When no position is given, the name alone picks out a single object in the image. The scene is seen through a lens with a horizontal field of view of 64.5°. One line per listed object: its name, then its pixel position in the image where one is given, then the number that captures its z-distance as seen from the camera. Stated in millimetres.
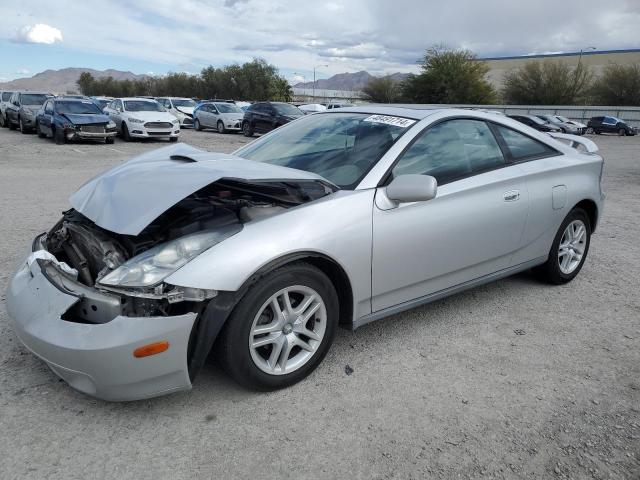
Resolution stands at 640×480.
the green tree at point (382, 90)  61875
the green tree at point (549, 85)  55625
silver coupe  2342
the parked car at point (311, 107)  28594
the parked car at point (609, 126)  36250
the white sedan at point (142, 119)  17844
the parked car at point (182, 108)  27156
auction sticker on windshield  3359
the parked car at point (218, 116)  23953
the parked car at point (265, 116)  21380
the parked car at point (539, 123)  29609
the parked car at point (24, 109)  19719
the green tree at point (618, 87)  51688
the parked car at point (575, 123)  34062
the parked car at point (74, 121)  16078
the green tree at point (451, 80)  52438
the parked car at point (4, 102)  22844
